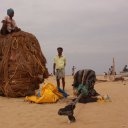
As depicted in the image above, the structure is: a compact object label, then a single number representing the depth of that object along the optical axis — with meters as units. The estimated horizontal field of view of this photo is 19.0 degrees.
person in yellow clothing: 14.04
